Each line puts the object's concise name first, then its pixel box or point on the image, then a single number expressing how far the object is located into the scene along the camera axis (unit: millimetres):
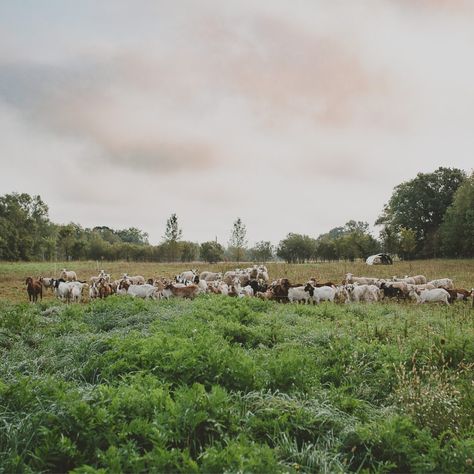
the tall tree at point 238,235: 64375
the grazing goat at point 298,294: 19141
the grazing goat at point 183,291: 19156
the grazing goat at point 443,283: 22186
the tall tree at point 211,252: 82625
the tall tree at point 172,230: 61500
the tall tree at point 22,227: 73438
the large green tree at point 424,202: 76062
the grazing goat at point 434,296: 17656
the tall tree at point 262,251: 89281
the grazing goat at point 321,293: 18859
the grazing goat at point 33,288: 20891
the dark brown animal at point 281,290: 20062
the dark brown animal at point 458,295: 18047
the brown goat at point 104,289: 20892
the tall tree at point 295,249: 91625
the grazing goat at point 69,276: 30853
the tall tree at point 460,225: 57009
